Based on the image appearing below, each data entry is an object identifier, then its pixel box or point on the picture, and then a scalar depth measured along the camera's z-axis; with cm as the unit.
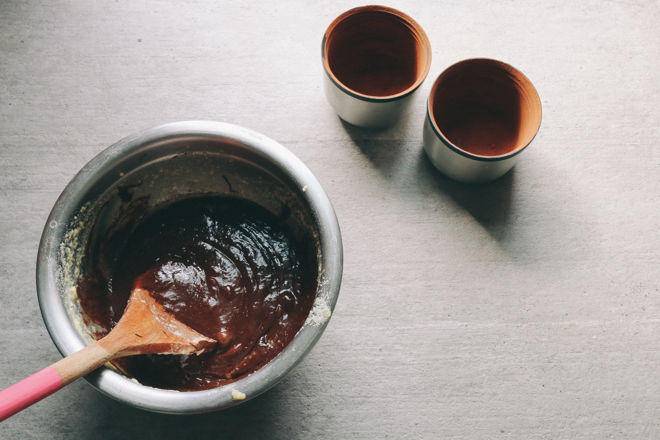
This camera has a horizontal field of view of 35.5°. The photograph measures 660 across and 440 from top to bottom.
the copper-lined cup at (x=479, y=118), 74
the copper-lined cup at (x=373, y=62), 74
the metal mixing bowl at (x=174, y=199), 63
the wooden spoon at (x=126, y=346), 62
